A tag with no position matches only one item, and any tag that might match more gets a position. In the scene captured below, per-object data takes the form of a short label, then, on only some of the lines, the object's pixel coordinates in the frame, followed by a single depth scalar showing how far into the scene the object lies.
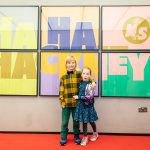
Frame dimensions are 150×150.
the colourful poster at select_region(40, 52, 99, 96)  2.47
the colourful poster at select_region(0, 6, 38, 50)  2.48
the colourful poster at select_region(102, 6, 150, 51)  2.44
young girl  2.14
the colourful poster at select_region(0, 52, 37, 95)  2.48
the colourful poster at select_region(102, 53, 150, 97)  2.43
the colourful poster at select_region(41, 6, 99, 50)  2.46
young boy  2.17
